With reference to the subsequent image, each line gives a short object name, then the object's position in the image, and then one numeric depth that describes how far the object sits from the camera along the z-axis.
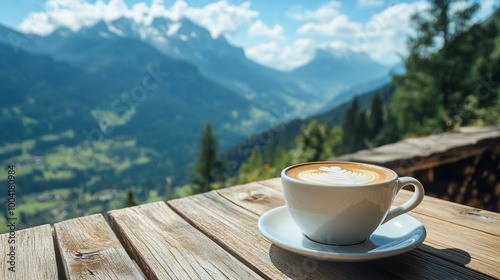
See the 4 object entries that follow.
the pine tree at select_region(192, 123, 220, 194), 32.50
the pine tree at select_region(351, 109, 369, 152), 37.38
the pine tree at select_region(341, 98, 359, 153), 38.12
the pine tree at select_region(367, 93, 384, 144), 37.23
